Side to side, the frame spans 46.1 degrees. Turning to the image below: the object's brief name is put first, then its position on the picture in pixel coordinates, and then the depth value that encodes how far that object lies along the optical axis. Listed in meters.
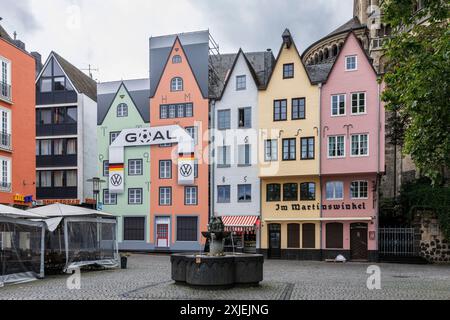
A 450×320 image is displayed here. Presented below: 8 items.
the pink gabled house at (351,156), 34.75
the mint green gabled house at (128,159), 40.75
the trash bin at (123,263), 25.97
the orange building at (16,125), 30.36
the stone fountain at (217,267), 16.97
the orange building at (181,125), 39.56
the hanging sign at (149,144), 39.69
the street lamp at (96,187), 31.06
